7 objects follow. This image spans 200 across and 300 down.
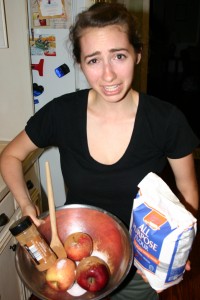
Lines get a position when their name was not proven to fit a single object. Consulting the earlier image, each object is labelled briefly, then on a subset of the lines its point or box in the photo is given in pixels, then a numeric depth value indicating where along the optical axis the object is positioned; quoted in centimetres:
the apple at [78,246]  73
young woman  78
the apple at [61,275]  66
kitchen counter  98
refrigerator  141
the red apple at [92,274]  66
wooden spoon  71
